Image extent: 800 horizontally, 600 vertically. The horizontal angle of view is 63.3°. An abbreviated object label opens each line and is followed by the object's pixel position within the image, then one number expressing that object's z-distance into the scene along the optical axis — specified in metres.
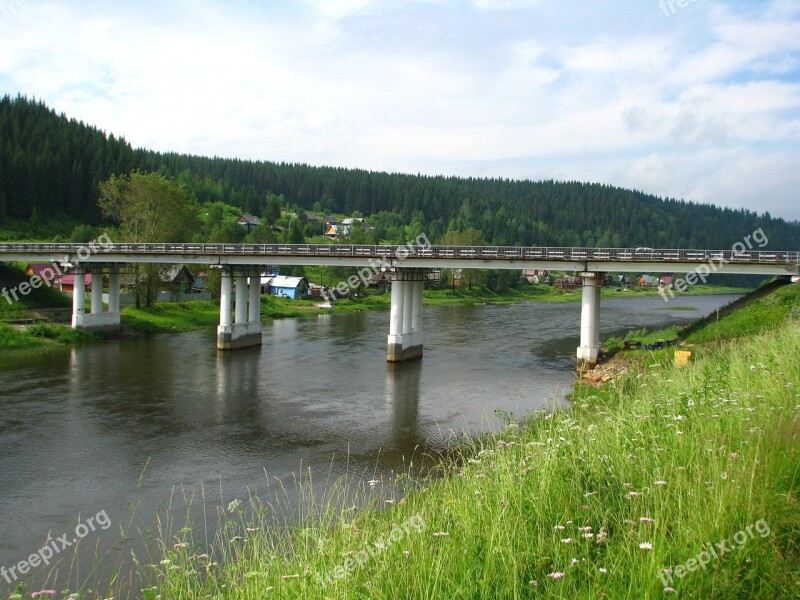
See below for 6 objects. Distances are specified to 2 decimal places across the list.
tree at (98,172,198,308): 72.44
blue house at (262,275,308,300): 101.81
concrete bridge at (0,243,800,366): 45.81
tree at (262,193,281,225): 169.46
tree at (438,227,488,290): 130.25
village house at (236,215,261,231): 157.77
